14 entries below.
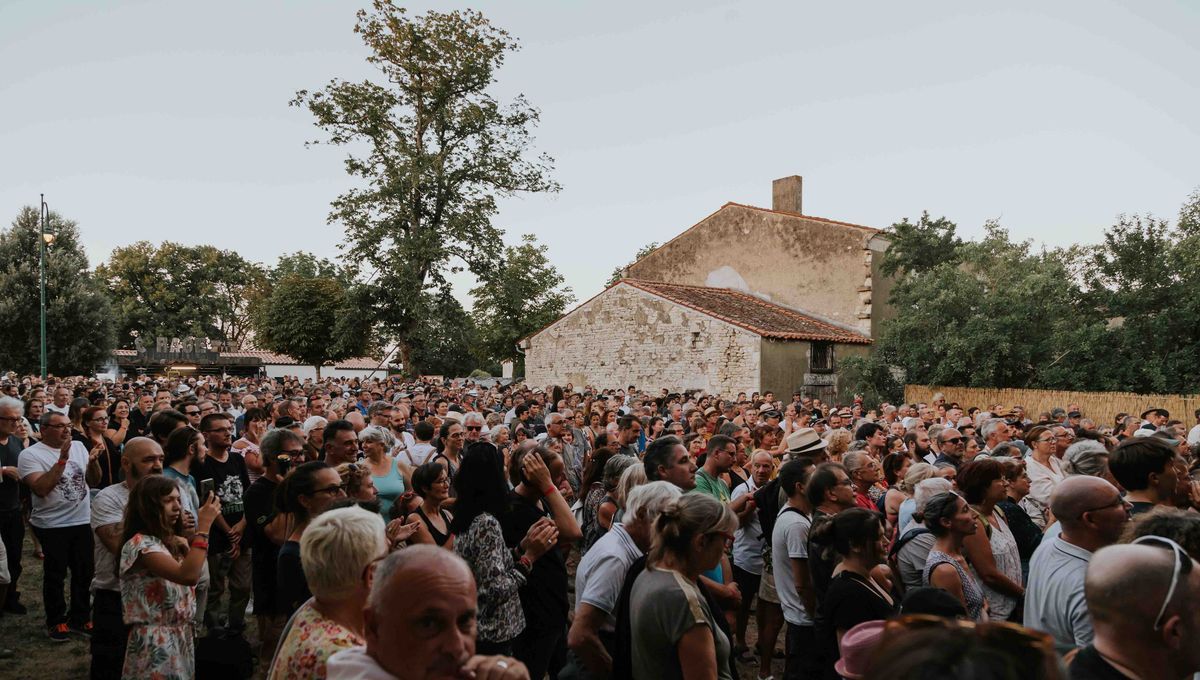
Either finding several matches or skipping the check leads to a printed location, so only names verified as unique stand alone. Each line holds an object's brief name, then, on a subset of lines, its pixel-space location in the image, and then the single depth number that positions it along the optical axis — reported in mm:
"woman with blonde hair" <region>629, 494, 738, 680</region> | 2889
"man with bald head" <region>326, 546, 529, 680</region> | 1921
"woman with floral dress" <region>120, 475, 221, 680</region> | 3850
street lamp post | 26242
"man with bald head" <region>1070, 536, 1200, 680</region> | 2277
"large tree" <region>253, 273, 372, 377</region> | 48531
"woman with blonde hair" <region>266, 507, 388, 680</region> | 2582
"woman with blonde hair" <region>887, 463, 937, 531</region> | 5279
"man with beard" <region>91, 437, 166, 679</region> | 4449
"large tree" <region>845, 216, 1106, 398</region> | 23000
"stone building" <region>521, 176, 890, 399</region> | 25516
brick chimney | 33781
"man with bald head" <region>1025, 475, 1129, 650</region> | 3402
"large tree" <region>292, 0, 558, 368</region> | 34031
